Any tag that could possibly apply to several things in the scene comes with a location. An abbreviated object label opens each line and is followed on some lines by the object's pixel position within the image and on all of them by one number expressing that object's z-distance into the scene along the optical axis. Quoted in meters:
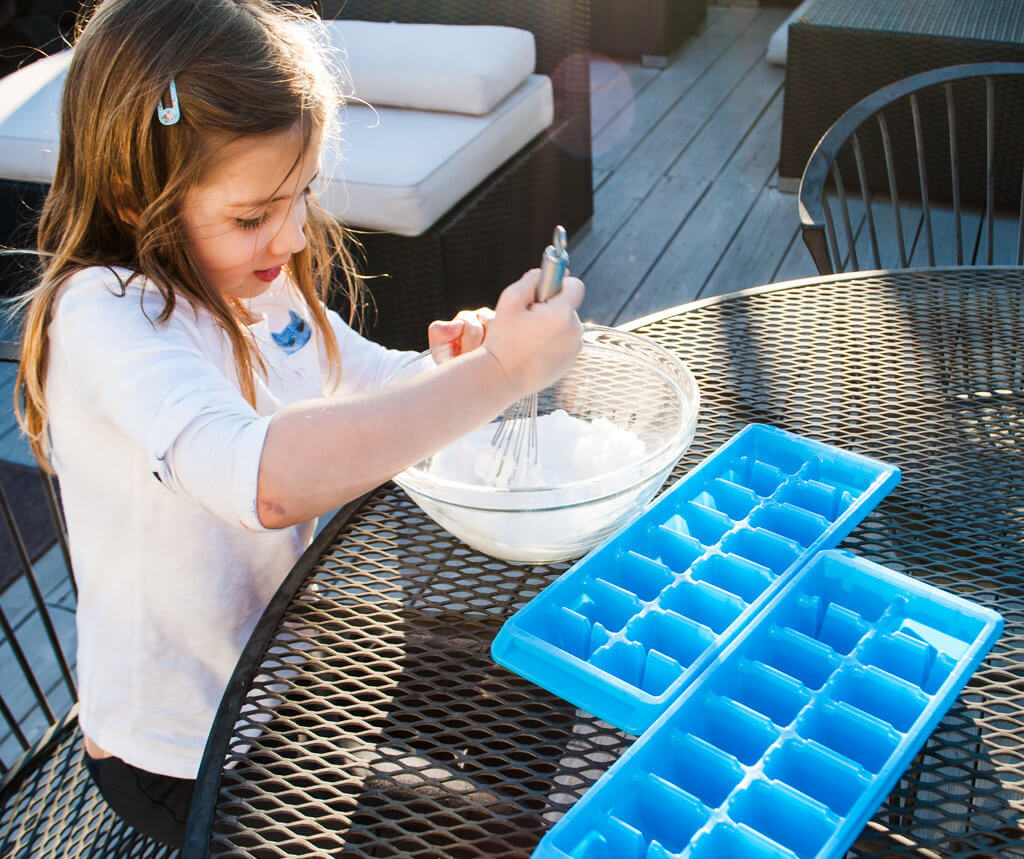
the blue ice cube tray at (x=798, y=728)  0.54
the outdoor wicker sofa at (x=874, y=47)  2.58
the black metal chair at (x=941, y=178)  2.60
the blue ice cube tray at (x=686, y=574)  0.64
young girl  0.71
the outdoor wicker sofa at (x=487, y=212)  2.19
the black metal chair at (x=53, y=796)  0.91
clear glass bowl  0.70
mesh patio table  0.60
